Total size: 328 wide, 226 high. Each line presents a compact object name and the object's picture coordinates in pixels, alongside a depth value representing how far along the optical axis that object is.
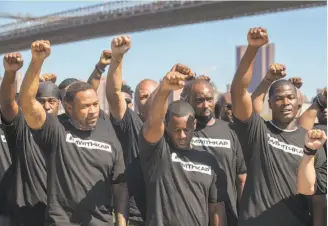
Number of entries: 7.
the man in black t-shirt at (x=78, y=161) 3.75
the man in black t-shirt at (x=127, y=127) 4.00
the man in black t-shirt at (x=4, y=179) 4.21
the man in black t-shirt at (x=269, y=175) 3.71
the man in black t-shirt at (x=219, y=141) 4.18
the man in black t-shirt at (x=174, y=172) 3.60
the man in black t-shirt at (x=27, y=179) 4.05
